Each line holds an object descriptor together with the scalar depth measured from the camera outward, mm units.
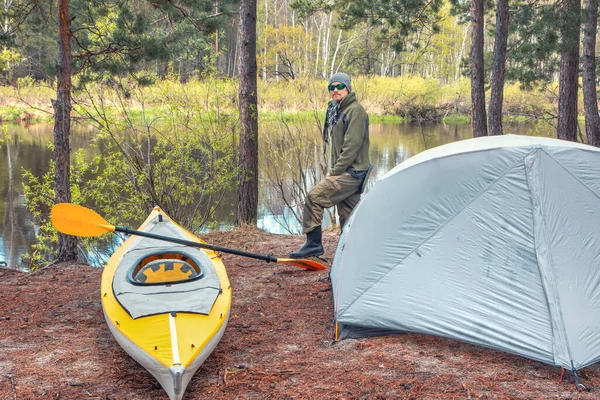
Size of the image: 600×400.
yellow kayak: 3219
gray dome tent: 3494
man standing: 5246
